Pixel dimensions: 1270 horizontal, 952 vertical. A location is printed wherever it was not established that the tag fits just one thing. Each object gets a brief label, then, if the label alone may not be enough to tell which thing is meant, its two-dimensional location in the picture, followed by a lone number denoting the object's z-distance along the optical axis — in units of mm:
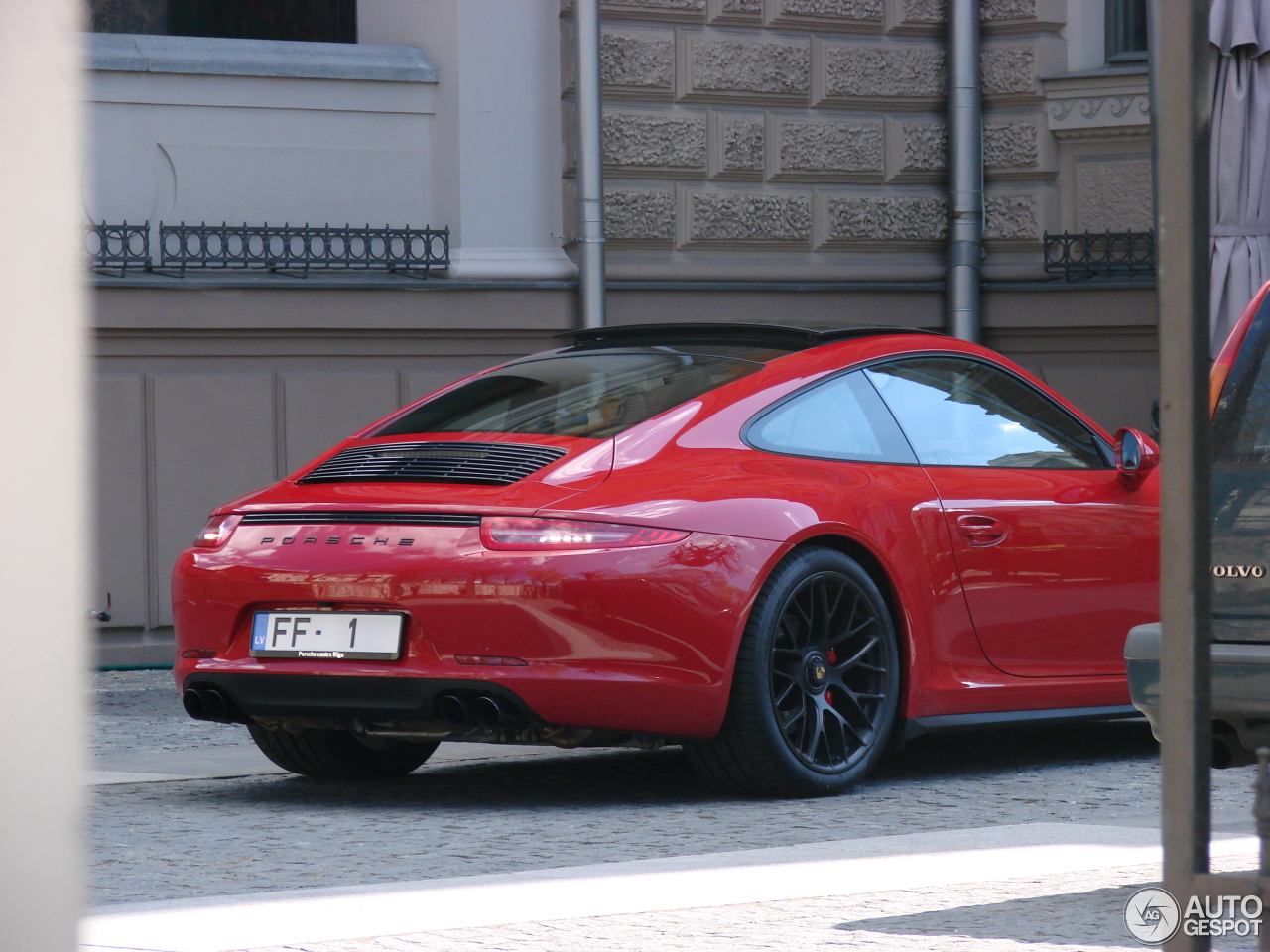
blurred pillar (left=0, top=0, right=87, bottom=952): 6792
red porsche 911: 15035
